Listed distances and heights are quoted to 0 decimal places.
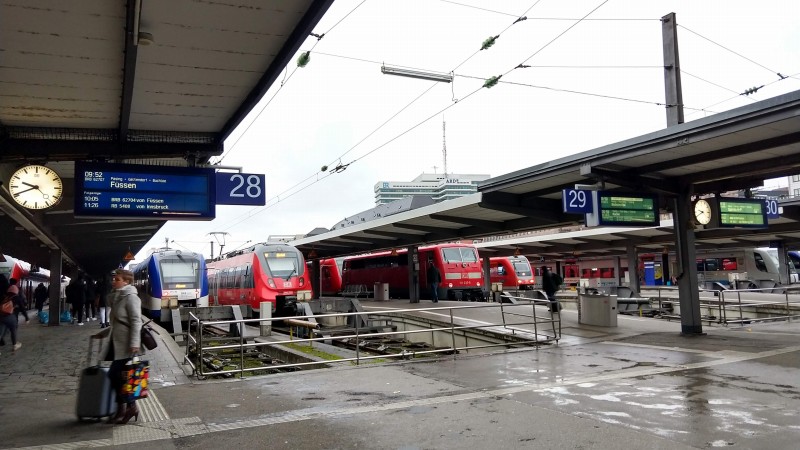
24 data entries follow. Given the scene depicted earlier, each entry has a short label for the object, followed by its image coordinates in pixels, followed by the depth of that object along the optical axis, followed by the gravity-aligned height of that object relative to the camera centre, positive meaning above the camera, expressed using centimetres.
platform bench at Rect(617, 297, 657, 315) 2051 -132
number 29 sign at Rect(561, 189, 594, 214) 1204 +148
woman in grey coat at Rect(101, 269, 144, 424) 607 -54
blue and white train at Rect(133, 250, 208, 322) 1997 +19
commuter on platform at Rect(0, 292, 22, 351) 1175 -61
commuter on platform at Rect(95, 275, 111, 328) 1714 -45
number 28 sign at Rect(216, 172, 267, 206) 968 +159
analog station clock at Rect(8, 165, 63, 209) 814 +148
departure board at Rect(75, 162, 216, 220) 884 +151
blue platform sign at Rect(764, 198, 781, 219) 1508 +146
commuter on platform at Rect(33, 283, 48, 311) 2921 -31
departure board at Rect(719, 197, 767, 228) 1350 +126
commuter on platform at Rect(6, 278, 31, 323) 1208 -23
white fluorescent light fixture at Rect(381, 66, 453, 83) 1025 +375
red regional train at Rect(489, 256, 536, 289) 3325 +2
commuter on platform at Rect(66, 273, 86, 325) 1928 -21
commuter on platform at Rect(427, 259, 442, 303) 2460 -11
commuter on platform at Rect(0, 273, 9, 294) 1301 +15
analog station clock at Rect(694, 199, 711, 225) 1319 +127
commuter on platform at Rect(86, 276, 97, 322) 2105 -46
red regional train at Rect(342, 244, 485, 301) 2786 +23
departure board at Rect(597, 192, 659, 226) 1238 +133
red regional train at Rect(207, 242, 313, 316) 2047 +14
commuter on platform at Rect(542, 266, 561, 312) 1825 -37
